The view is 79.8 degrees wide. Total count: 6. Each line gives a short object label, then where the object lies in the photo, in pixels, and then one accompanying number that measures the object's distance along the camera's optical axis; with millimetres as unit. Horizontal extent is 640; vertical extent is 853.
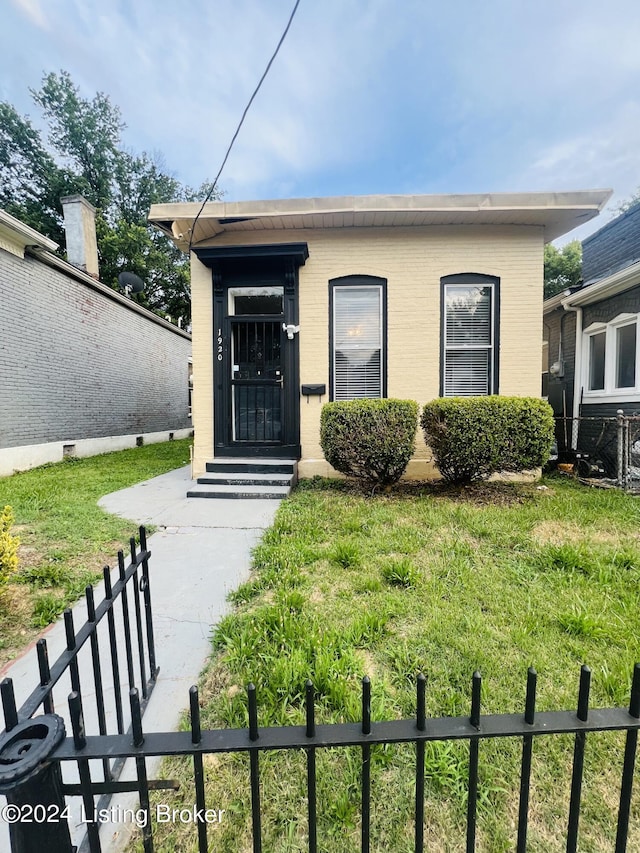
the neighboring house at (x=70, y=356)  6867
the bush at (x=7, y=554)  2295
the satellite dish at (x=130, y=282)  12577
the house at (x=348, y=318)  5672
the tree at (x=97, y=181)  17172
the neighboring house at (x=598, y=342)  6363
